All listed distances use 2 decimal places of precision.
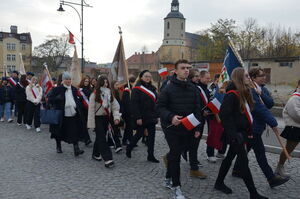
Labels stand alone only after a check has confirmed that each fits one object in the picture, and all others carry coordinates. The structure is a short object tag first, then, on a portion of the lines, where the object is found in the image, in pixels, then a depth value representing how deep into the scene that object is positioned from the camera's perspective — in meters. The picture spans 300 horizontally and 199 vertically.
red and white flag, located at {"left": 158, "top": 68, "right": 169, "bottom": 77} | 9.75
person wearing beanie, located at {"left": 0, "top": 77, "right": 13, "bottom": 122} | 12.53
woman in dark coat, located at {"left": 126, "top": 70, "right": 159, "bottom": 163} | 6.42
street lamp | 19.75
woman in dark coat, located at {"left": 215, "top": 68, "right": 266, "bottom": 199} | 4.27
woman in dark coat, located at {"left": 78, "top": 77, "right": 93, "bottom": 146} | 8.14
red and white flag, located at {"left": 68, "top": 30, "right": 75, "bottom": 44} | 11.95
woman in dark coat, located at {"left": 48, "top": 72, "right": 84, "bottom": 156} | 7.07
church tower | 113.50
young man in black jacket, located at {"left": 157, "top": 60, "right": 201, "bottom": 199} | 4.44
